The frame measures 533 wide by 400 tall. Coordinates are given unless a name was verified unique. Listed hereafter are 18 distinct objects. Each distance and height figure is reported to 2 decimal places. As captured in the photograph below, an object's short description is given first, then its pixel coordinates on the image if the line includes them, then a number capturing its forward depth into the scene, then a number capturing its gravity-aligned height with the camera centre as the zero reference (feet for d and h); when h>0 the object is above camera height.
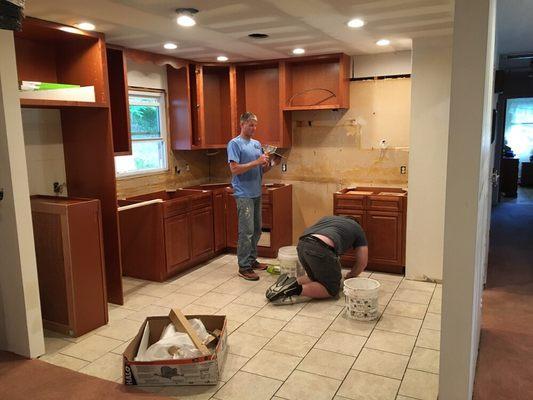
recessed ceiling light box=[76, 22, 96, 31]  10.94 +2.84
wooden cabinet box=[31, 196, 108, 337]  10.57 -2.91
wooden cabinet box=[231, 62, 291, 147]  17.39 +1.46
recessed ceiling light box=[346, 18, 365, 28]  11.21 +2.85
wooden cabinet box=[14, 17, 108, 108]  11.42 +2.17
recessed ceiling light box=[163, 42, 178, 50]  13.70 +2.87
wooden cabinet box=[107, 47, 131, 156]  13.56 +1.19
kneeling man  12.27 -3.45
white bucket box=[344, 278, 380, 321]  11.24 -4.21
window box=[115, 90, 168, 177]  15.76 +0.11
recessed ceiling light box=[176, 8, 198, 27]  10.02 +2.84
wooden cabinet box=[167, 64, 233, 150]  16.90 +1.28
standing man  14.39 -1.52
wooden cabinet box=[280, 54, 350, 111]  16.26 +1.97
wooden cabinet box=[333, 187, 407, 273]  14.73 -2.87
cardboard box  8.51 -4.41
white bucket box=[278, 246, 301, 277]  13.96 -3.92
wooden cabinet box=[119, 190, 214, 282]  14.32 -3.18
